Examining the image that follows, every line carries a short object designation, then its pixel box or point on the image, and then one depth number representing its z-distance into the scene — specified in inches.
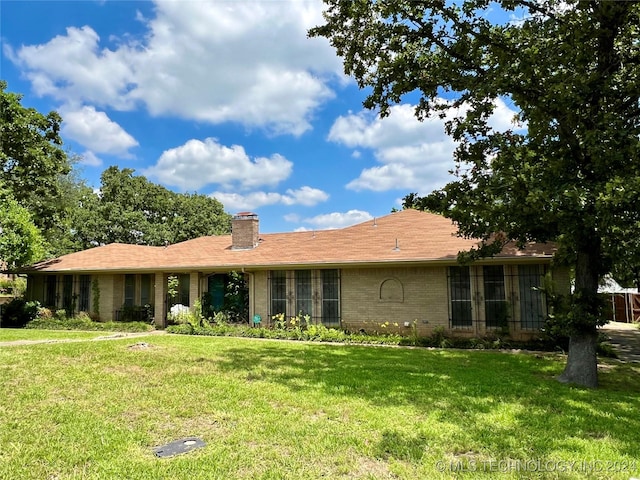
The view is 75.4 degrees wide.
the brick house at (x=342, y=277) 535.8
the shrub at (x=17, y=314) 756.6
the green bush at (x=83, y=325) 684.1
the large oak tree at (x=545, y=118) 288.5
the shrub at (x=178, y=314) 692.9
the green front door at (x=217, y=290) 715.4
